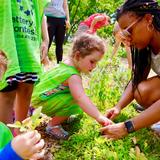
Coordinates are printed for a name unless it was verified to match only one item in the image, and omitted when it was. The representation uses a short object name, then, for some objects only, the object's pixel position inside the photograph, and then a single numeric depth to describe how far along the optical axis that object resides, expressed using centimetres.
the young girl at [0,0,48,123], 138
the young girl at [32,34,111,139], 182
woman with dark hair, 152
